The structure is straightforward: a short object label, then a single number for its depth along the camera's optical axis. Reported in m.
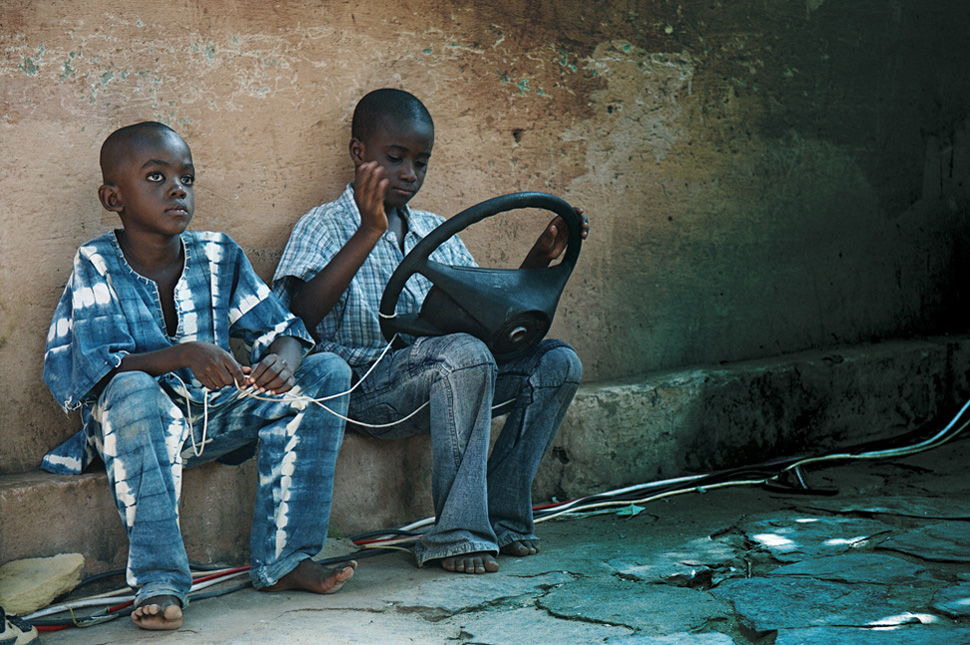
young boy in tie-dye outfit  2.55
